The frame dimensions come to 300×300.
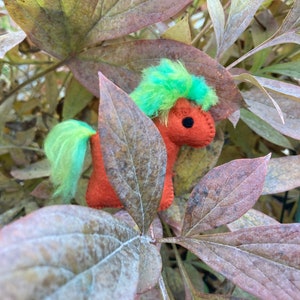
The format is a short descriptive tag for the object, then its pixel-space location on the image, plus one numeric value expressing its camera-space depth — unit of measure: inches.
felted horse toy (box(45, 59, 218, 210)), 11.2
